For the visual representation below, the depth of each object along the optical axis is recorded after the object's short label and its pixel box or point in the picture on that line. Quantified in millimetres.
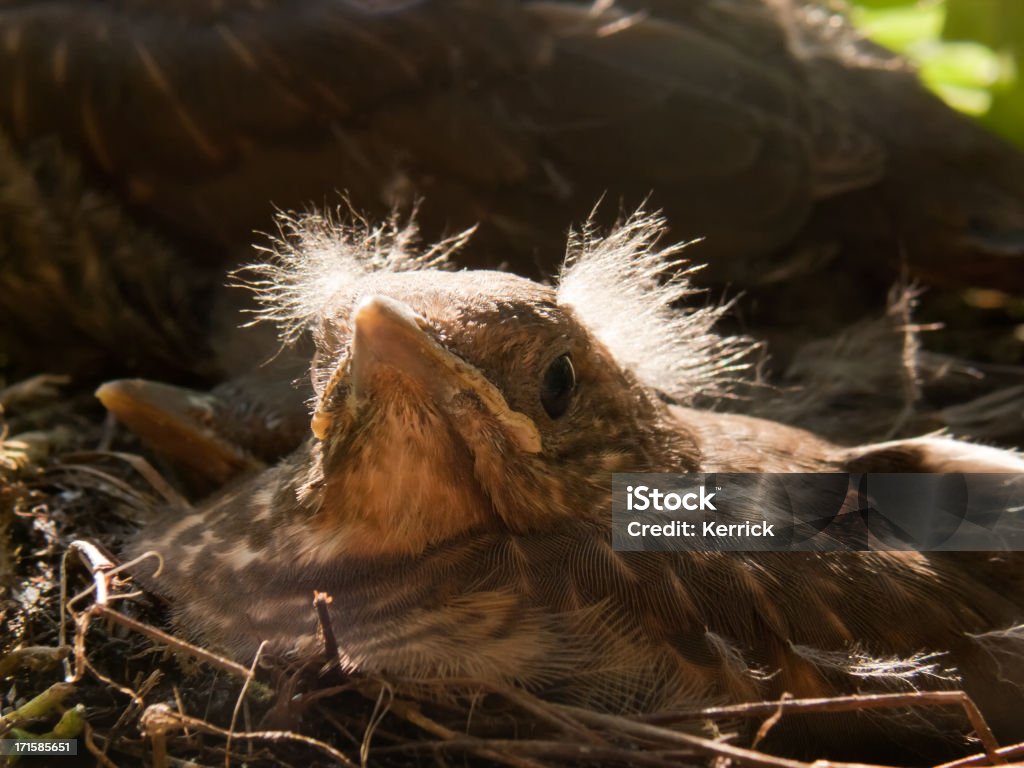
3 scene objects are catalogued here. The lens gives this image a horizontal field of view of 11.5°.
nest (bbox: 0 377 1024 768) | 394
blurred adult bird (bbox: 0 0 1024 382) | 465
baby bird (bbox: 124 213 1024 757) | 399
